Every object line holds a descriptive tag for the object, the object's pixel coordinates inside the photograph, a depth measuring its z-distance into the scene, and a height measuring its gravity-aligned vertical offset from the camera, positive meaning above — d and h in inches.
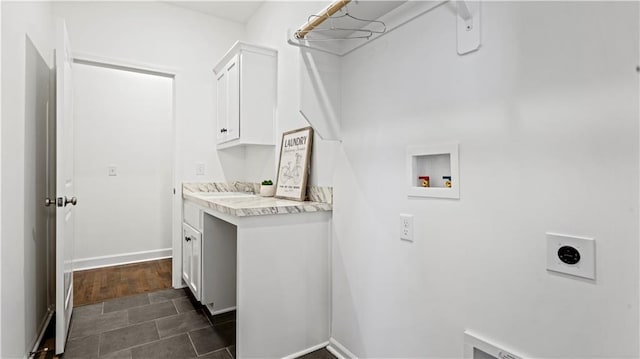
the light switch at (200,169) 119.3 +3.9
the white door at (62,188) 70.6 -2.0
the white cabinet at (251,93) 96.9 +26.9
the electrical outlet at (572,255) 33.9 -8.3
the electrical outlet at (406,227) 54.5 -8.1
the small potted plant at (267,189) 97.5 -3.0
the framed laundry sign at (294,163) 83.7 +4.5
